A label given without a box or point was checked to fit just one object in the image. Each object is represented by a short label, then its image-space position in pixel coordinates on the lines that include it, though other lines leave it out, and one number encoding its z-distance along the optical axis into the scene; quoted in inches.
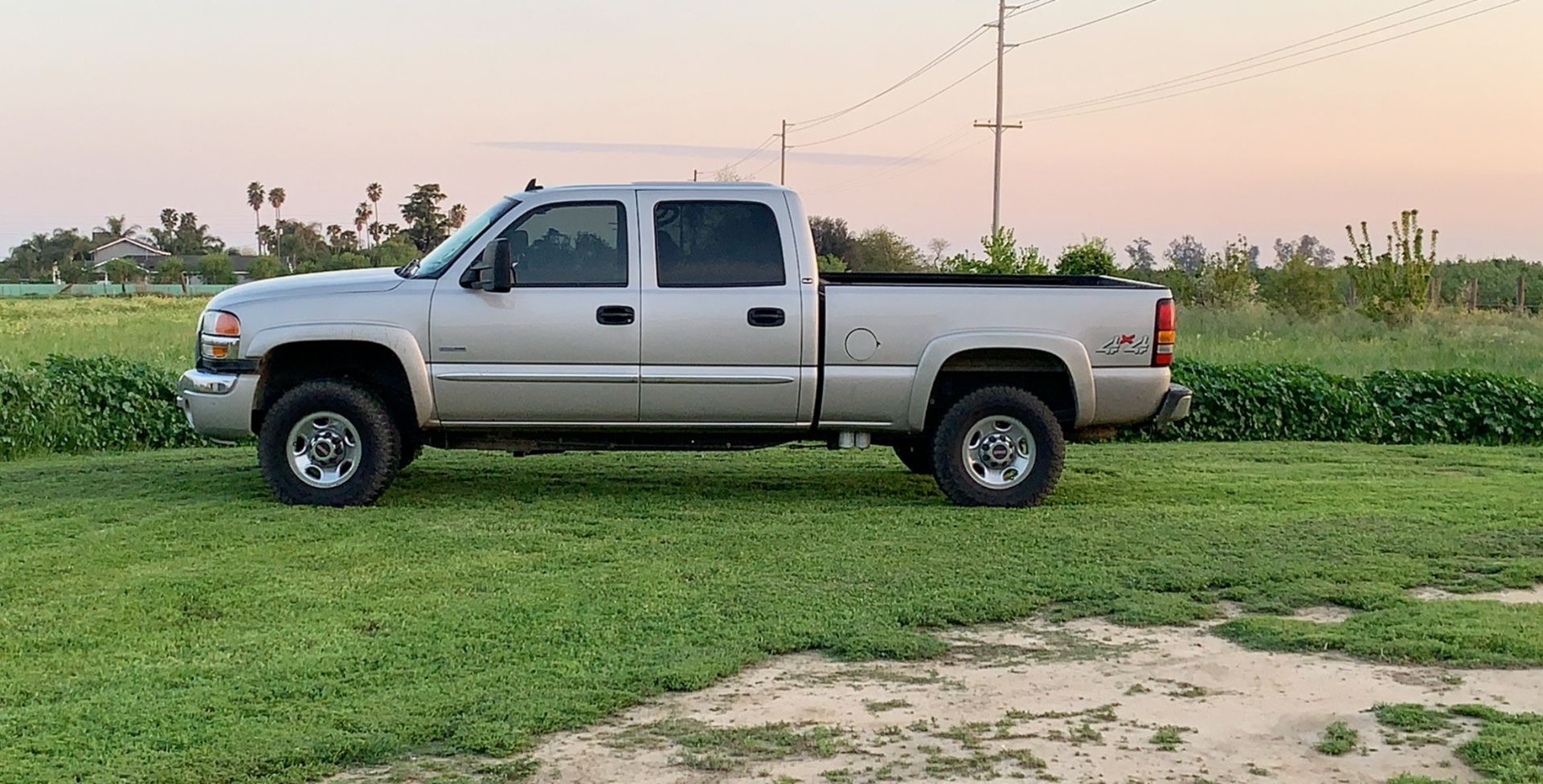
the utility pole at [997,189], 1723.7
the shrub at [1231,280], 1514.5
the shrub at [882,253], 2260.1
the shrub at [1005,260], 1320.1
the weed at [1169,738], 193.5
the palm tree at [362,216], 3307.1
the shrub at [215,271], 2859.3
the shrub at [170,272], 3019.2
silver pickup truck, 368.5
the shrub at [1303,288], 1430.9
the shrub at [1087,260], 1285.7
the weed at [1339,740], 191.3
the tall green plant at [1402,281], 1184.1
